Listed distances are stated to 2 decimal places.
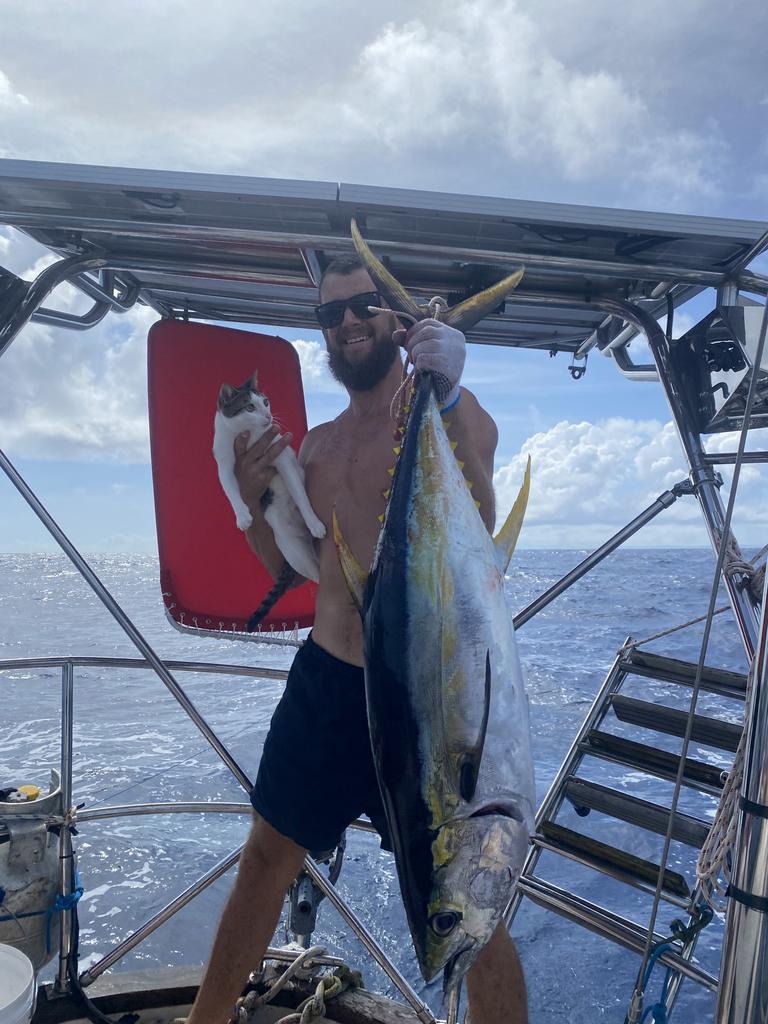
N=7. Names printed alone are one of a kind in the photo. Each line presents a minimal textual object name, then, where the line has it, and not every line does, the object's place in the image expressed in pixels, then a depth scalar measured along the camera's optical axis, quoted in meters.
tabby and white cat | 1.85
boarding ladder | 1.62
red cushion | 2.47
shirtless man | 1.66
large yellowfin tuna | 1.05
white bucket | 1.46
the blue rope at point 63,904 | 1.84
